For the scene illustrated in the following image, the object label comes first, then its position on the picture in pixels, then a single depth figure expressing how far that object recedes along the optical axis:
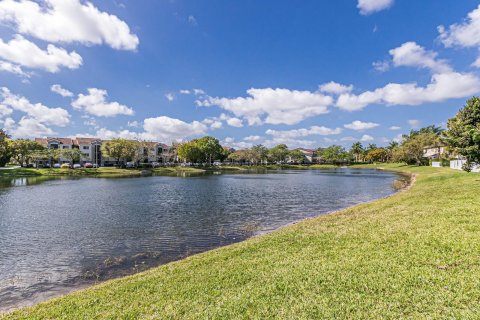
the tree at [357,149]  190.62
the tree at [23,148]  87.46
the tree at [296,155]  185.16
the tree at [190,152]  119.88
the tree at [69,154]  96.41
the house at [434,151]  100.26
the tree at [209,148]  125.06
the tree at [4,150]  82.42
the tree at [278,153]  172.50
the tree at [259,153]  159.64
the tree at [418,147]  97.88
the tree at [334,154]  179.96
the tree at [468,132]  24.84
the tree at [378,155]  168.38
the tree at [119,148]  93.56
